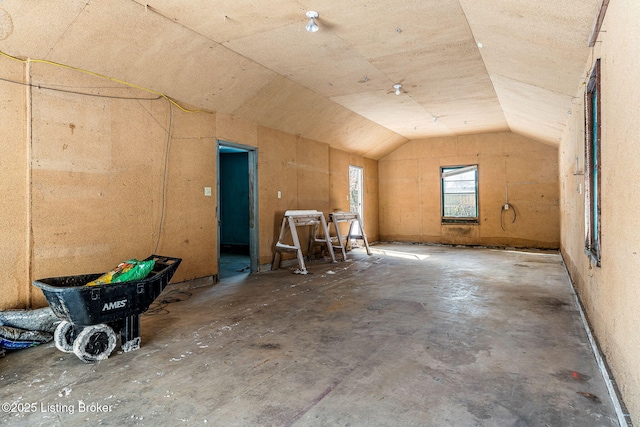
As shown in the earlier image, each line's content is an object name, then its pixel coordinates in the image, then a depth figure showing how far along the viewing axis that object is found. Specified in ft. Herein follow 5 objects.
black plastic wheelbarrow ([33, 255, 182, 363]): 8.01
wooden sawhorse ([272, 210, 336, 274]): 19.54
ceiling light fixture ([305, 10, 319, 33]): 11.16
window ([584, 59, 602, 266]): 9.34
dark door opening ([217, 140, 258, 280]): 28.99
